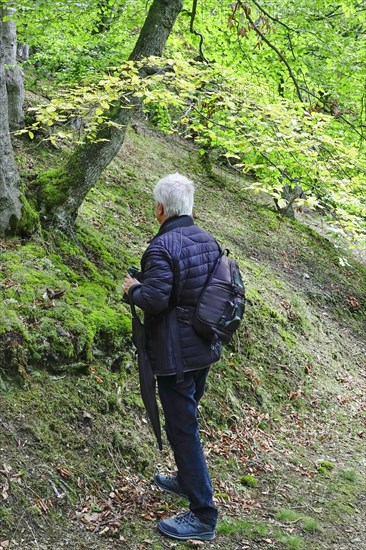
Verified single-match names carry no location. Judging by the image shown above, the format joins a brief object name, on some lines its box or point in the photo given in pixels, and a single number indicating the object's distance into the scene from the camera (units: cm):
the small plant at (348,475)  641
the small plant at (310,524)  499
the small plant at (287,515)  505
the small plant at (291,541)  458
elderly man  379
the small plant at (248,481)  558
